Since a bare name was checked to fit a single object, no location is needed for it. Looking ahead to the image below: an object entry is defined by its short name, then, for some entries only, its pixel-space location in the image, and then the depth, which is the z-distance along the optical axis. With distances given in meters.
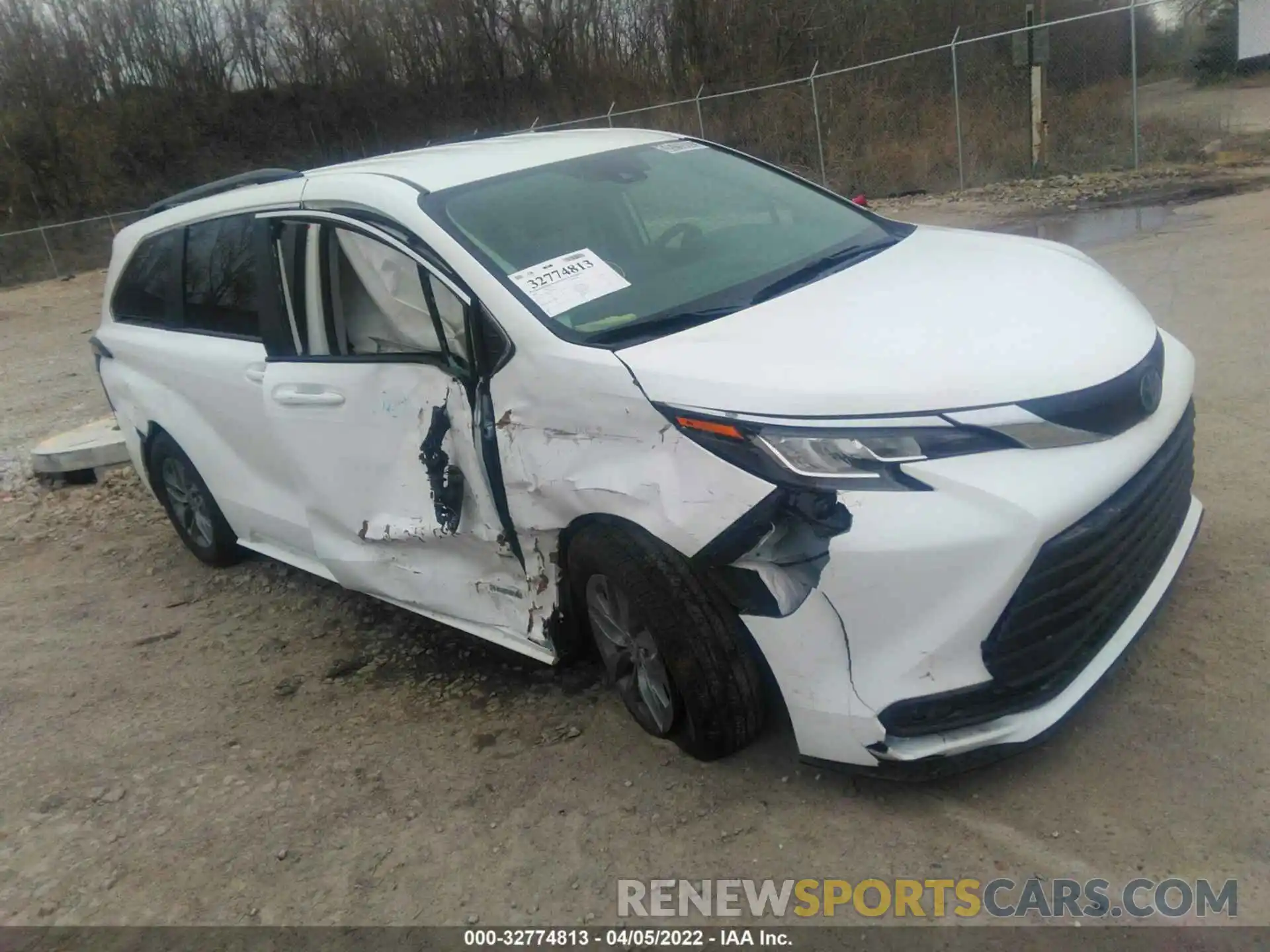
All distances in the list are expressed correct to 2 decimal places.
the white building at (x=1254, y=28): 18.09
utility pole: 14.32
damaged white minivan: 2.49
